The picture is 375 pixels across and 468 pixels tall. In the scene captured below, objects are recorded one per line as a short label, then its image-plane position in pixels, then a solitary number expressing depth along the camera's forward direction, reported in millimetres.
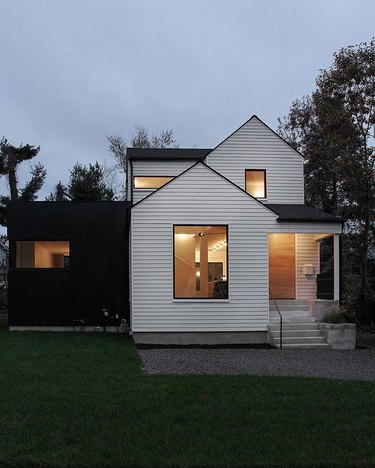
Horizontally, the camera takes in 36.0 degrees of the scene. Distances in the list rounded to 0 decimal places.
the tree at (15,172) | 29389
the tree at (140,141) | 41969
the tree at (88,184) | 33438
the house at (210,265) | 14688
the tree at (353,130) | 21734
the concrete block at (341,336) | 14055
